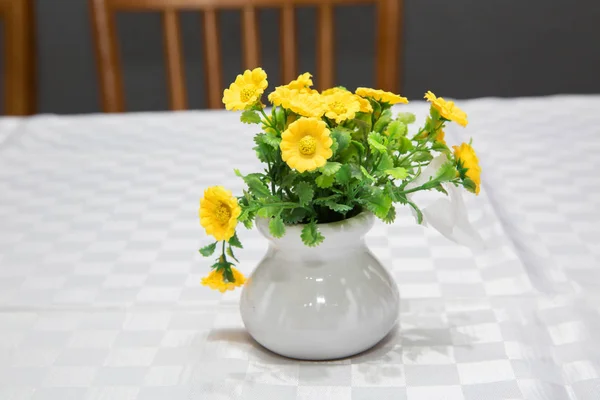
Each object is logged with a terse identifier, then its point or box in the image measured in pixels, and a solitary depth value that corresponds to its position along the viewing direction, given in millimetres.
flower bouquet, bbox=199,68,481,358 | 501
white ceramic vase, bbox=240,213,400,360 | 548
